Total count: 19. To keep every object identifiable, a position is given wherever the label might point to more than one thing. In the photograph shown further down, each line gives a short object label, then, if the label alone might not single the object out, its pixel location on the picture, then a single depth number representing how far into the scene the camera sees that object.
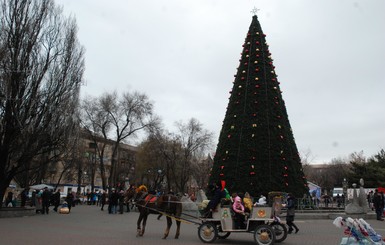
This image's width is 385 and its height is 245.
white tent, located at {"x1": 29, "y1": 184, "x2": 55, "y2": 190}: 36.23
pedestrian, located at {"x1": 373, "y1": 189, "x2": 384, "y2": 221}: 20.75
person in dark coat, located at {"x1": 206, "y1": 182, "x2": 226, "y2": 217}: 11.51
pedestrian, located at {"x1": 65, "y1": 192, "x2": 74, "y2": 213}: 27.70
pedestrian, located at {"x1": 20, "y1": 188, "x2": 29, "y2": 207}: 26.58
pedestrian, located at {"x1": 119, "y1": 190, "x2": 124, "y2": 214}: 26.26
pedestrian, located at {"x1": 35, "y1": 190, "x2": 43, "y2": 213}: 25.05
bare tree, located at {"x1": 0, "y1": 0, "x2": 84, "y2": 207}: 21.20
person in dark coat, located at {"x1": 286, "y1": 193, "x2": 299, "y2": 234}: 14.62
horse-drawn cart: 10.80
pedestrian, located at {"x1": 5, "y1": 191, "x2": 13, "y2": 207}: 27.61
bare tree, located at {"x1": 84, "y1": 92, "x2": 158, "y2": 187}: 45.22
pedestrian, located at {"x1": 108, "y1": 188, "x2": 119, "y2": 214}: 26.48
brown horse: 13.02
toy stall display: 8.26
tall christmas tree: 23.31
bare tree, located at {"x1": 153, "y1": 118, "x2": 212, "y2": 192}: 52.84
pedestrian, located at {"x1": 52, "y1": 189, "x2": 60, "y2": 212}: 28.23
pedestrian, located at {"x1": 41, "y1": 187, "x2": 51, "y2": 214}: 24.90
